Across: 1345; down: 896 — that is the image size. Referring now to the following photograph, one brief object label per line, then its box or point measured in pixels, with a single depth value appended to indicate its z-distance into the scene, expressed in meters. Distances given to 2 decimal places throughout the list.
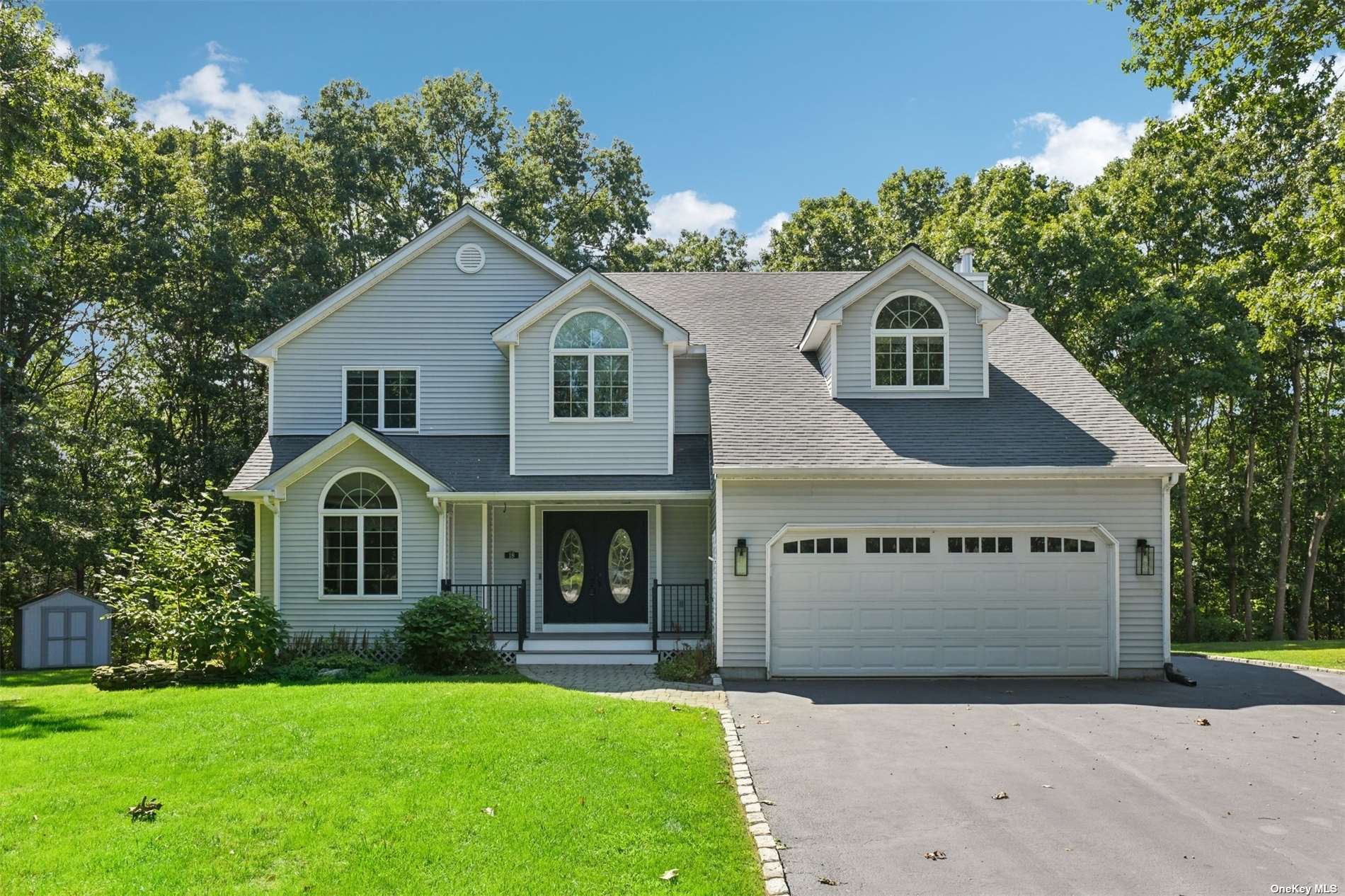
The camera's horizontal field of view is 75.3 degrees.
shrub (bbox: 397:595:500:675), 12.73
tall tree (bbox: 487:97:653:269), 31.44
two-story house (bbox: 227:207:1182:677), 13.06
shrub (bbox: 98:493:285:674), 12.41
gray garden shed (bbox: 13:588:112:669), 15.79
